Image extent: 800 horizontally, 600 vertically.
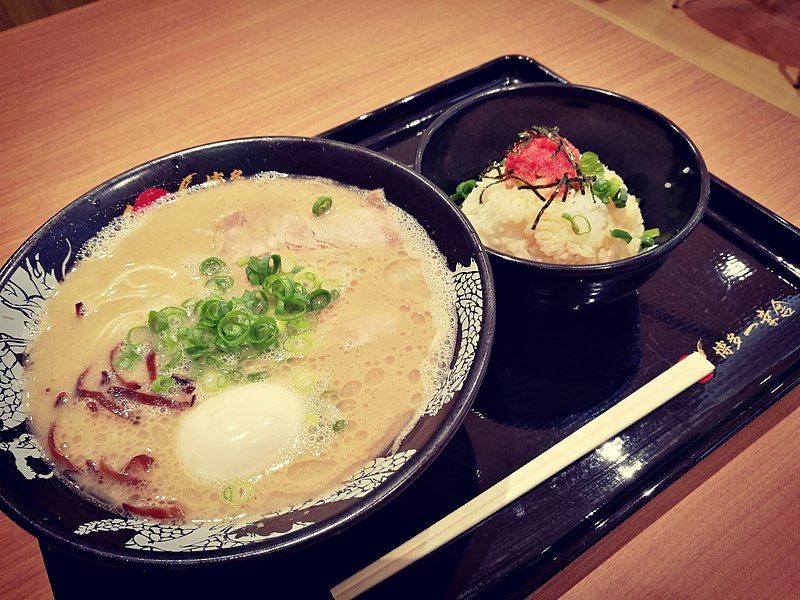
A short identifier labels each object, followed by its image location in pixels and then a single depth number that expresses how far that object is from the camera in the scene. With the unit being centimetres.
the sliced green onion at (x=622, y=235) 40
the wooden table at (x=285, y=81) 51
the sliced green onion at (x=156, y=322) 34
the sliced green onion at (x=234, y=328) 33
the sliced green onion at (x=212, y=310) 33
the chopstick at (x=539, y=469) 31
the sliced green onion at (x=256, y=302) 35
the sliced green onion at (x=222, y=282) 36
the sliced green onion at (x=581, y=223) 40
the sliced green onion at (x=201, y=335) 33
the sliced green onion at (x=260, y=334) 33
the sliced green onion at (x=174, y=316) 35
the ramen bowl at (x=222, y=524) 25
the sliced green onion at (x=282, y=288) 34
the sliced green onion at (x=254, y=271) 36
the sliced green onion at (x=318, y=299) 35
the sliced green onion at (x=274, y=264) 36
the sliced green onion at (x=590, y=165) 43
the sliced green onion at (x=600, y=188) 41
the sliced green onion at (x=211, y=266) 37
